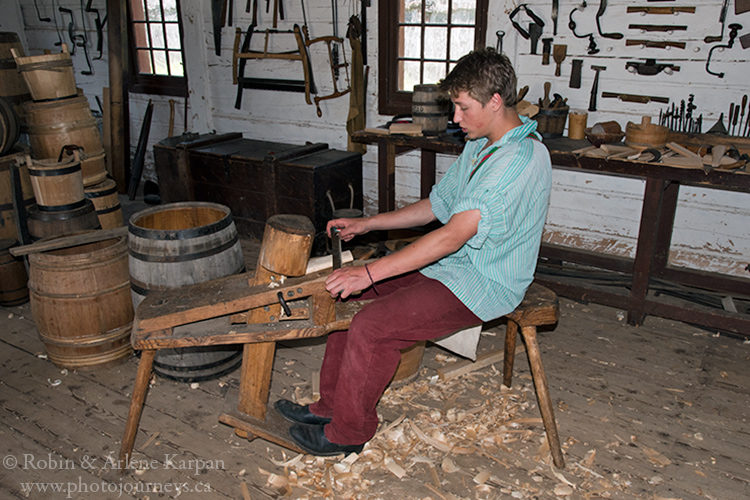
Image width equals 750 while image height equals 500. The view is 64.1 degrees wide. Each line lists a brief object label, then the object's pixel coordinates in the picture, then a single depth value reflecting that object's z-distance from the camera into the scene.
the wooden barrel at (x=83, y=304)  3.42
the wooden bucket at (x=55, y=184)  4.20
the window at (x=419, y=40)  5.18
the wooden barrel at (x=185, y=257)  3.21
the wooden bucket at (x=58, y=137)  4.82
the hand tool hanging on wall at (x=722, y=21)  4.14
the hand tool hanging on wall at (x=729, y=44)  4.13
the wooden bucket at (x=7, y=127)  4.57
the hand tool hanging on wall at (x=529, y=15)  4.76
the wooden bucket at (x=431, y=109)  4.64
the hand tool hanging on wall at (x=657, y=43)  4.35
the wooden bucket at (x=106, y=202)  4.91
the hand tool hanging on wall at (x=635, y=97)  4.51
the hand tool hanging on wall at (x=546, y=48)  4.76
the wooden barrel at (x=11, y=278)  4.46
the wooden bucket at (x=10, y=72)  5.00
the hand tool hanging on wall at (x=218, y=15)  6.29
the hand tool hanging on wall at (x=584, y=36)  4.61
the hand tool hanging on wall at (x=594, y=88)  4.65
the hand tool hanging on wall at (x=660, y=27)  4.32
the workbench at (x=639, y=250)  3.85
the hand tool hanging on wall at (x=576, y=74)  4.71
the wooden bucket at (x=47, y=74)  4.66
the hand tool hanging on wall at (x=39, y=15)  8.18
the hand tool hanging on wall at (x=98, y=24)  7.51
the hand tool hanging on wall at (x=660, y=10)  4.26
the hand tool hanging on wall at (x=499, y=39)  4.97
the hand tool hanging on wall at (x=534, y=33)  4.78
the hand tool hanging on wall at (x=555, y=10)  4.66
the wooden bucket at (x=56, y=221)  4.21
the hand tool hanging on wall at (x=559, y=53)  4.70
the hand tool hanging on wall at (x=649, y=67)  4.43
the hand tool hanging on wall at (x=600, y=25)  4.50
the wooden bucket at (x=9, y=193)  4.52
